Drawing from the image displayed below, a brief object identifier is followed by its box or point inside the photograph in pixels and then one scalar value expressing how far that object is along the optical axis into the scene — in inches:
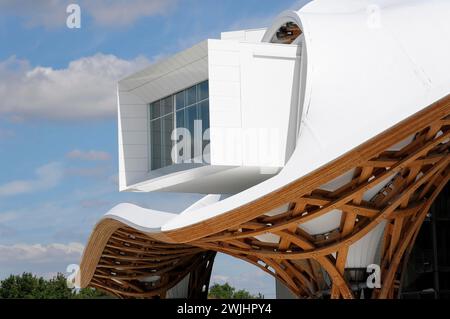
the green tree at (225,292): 4173.2
